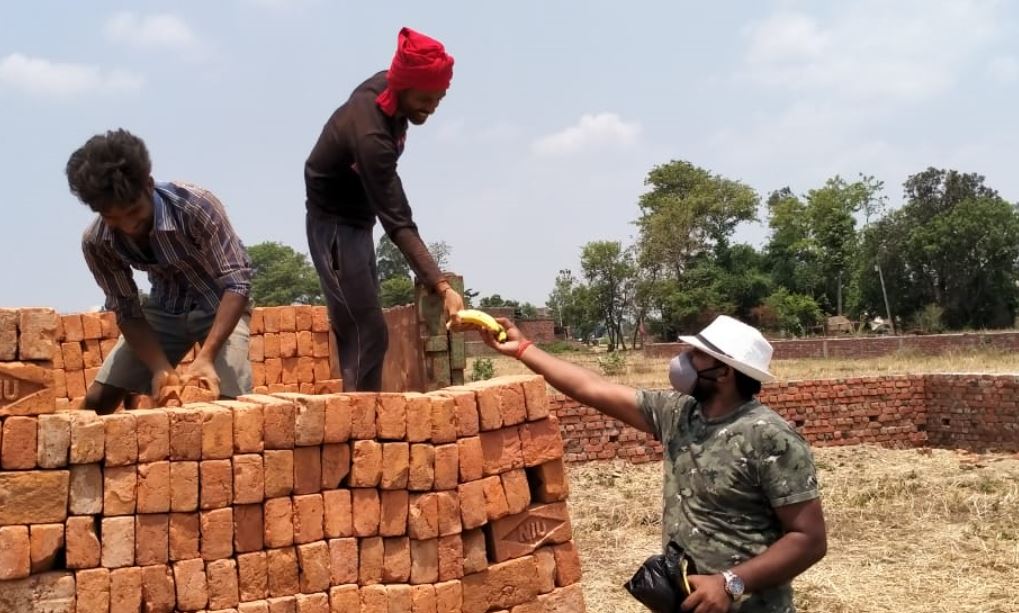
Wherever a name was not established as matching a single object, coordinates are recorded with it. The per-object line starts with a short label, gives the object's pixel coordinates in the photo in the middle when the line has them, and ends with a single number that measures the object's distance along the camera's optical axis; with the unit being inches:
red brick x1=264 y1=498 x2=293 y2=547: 137.6
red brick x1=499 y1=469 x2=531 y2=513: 152.6
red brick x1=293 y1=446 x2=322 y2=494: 139.6
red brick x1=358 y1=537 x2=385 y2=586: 143.2
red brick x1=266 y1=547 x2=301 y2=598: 138.0
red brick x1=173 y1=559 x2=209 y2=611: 132.5
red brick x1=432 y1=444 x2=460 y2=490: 145.3
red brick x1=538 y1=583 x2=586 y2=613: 155.2
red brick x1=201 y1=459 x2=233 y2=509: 134.0
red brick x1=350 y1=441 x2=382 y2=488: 142.2
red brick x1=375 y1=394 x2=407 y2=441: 143.4
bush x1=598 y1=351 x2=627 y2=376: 923.4
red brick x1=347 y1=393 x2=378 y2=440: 141.6
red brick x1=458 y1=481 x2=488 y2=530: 147.4
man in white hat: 109.9
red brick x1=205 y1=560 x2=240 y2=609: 134.0
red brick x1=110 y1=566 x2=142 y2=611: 130.3
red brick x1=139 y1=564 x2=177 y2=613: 131.1
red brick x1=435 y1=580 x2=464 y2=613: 145.5
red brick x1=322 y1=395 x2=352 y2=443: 140.5
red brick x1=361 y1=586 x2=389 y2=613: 142.8
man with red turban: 154.7
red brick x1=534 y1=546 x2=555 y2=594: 155.5
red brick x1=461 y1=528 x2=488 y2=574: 148.6
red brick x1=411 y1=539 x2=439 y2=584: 145.2
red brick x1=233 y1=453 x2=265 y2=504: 135.4
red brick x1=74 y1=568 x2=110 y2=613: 129.6
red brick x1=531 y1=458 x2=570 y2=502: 157.9
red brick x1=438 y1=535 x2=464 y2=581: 145.9
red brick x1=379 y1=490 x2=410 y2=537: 144.1
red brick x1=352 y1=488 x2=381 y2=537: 142.7
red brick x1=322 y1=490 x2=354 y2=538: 141.1
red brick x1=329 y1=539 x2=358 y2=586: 141.1
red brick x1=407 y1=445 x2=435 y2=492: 144.1
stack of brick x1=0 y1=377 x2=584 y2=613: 129.4
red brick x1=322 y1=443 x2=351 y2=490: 141.3
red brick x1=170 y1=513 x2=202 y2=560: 132.9
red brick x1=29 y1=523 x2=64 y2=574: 128.3
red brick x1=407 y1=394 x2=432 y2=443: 144.6
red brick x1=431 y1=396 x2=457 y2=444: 145.6
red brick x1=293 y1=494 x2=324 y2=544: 139.5
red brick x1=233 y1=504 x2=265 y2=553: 136.1
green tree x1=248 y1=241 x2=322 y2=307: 2427.5
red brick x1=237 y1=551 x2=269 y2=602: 136.0
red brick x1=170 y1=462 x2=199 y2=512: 132.4
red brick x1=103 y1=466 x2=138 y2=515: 130.6
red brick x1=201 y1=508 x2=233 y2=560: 134.2
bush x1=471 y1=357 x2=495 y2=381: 756.8
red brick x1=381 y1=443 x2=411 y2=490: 143.2
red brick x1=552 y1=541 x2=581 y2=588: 157.8
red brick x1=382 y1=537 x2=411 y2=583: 144.3
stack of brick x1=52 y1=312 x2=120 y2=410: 278.1
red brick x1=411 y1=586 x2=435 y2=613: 143.9
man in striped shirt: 138.5
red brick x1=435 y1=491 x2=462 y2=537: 145.2
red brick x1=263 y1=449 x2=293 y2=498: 137.3
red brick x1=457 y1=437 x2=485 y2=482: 148.0
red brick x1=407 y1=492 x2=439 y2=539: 143.9
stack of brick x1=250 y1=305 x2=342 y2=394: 301.4
